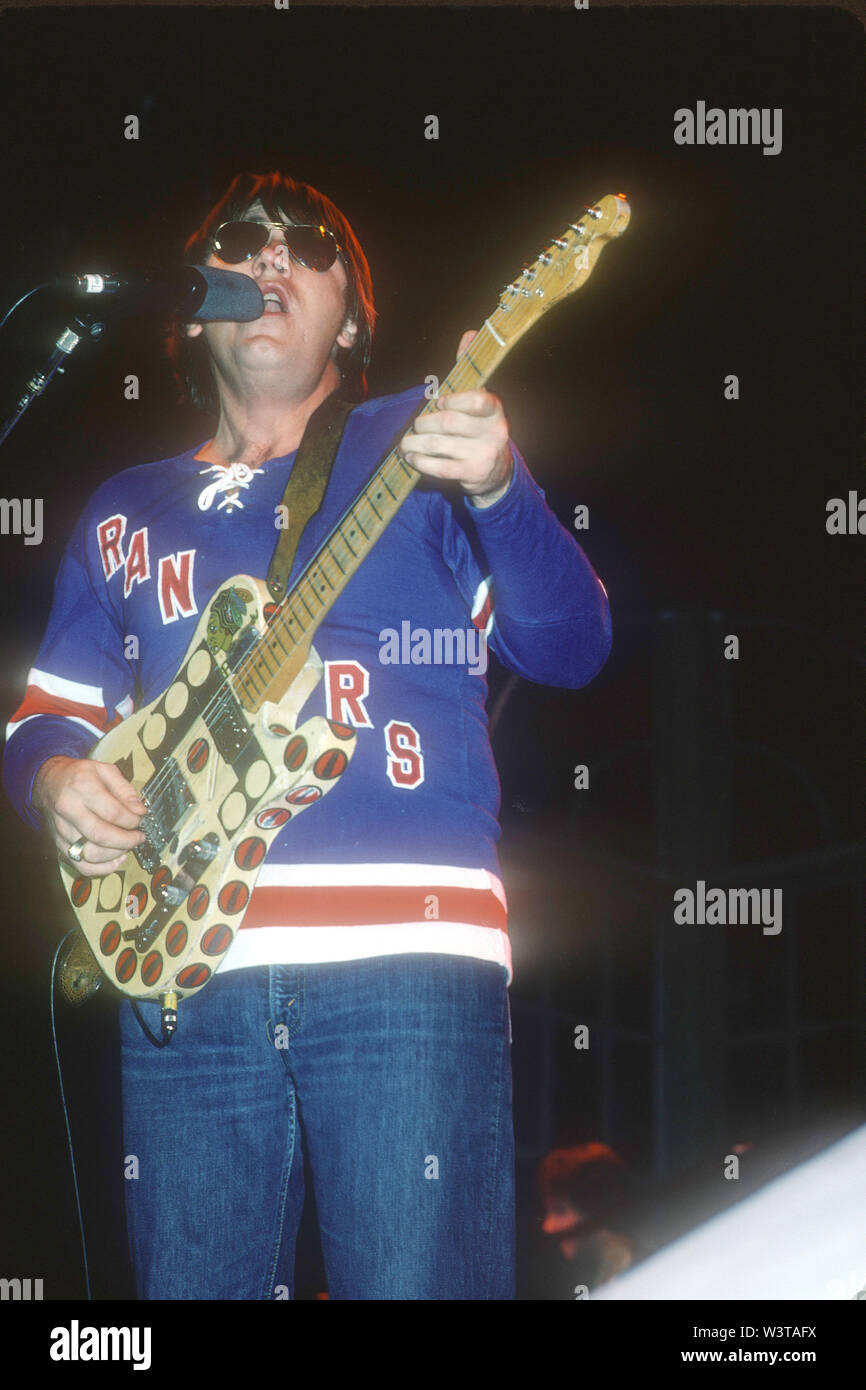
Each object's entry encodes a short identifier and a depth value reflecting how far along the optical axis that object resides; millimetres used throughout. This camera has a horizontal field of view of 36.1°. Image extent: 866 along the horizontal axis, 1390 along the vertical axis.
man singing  1561
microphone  1313
